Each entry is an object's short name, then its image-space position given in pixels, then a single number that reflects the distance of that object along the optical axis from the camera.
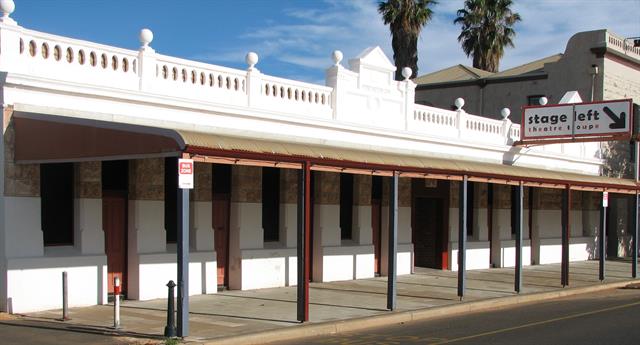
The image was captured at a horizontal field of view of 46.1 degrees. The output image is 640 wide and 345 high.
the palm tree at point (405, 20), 41.56
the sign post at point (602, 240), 23.05
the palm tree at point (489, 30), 48.41
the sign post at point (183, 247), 11.25
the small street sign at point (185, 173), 11.22
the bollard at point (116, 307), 11.72
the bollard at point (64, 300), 12.57
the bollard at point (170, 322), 11.12
